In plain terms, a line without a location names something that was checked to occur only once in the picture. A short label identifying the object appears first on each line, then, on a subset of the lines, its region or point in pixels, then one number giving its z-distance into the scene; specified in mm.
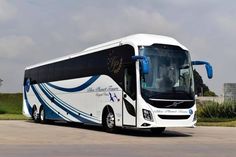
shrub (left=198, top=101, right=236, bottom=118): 34031
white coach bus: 19344
